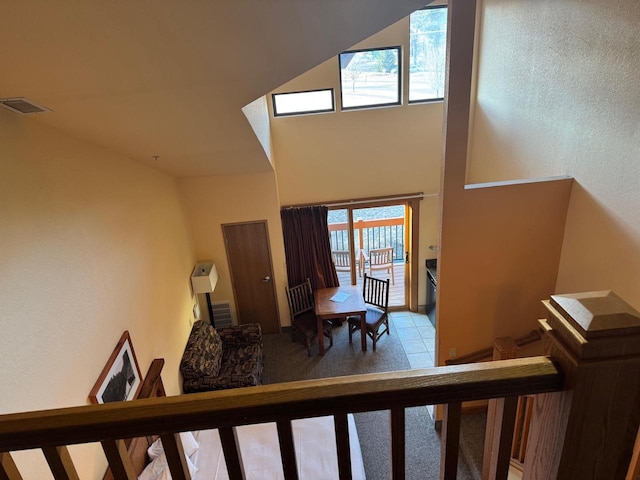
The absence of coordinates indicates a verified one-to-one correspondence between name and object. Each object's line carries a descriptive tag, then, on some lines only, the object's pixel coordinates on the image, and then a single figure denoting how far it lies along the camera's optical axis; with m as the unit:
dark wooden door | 5.32
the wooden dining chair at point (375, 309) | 5.13
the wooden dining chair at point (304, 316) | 5.21
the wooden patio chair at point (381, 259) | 6.09
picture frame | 2.45
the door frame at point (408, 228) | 5.47
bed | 2.85
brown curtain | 5.38
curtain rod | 5.45
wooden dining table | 4.93
